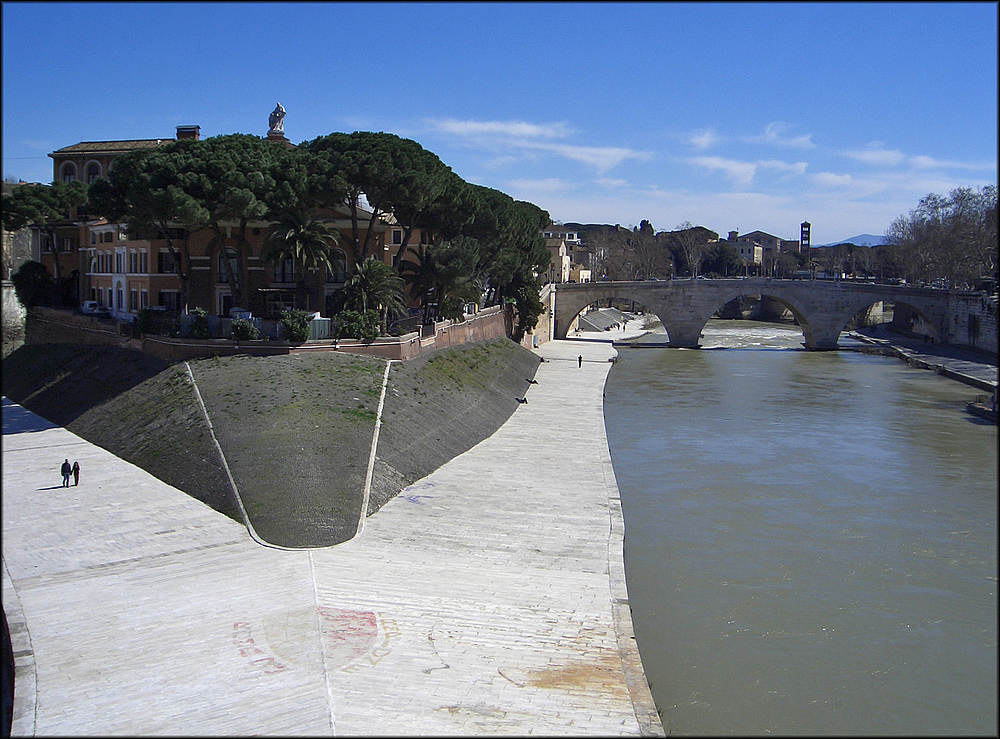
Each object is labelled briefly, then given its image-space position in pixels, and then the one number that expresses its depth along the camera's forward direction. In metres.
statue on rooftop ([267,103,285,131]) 63.34
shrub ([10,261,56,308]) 65.00
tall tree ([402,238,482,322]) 54.44
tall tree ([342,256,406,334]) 45.78
